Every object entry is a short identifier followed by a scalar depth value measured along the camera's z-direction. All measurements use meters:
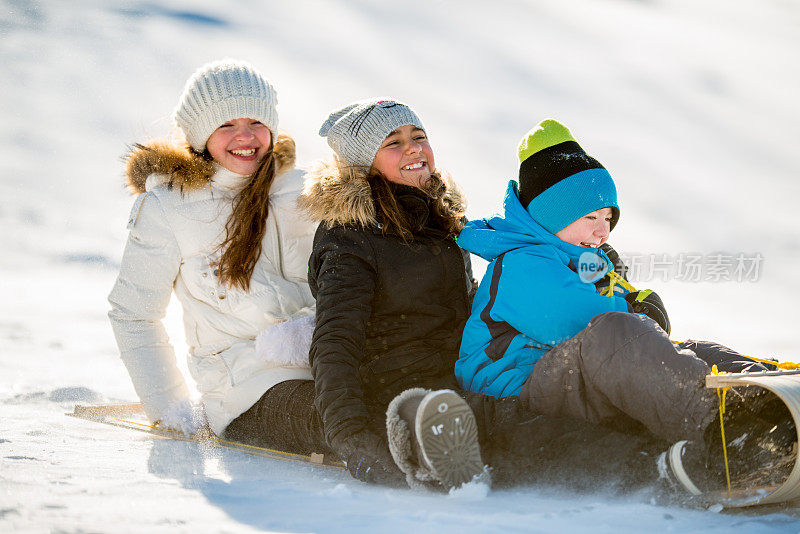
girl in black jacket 7.14
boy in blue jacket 7.10
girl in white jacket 7.70
